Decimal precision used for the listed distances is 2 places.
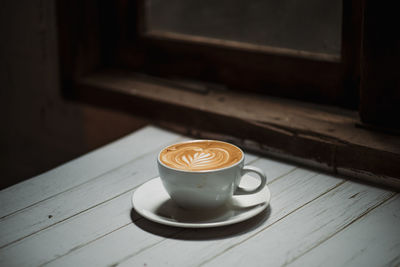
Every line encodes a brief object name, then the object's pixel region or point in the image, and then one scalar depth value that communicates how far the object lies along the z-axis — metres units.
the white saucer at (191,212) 0.79
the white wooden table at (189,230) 0.73
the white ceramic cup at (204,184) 0.78
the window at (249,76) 0.97
